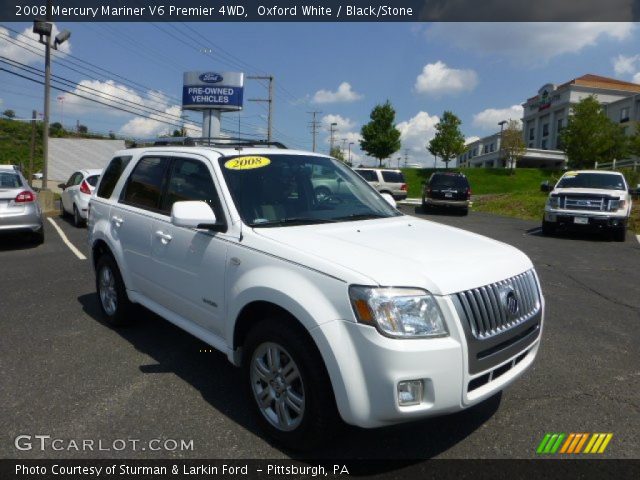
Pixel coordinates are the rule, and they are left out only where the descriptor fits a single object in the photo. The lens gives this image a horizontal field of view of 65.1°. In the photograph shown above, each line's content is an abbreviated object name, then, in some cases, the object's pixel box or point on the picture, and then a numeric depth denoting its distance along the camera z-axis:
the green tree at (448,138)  53.97
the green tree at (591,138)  42.59
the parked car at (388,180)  24.81
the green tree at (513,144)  56.83
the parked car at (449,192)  20.95
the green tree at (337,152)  88.01
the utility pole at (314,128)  71.89
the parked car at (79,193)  13.02
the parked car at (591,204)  12.80
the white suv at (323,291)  2.55
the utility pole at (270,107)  45.19
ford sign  46.16
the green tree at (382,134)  50.81
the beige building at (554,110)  71.50
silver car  9.91
